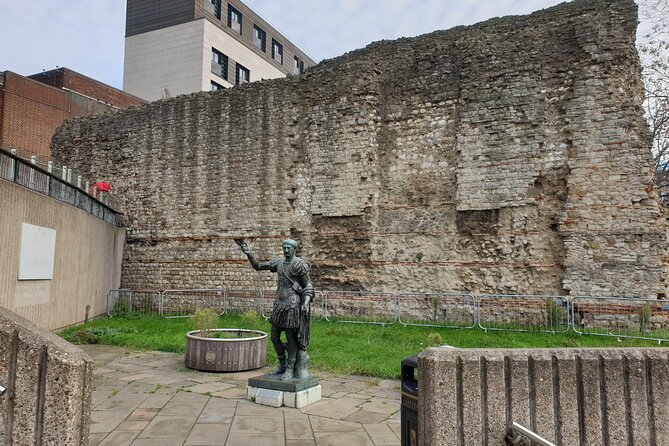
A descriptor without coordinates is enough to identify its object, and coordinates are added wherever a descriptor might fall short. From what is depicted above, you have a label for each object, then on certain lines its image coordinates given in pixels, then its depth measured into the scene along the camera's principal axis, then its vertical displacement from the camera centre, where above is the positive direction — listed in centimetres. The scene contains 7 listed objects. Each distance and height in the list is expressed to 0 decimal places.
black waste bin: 365 -103
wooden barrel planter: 805 -146
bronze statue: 639 -64
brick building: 2792 +905
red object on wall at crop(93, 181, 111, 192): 1857 +282
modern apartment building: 3512 +1582
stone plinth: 614 -159
